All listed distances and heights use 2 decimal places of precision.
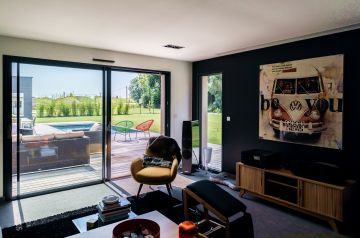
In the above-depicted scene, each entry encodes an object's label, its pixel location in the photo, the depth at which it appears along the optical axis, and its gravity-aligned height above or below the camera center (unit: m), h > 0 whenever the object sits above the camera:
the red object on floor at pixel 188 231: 1.80 -0.82
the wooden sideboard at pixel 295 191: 3.02 -1.01
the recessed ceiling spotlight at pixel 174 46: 4.33 +1.24
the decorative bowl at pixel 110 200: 2.55 -0.86
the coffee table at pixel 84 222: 2.45 -1.10
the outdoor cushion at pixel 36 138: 4.09 -0.36
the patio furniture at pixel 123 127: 4.99 -0.21
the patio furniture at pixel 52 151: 4.10 -0.60
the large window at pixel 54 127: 4.01 -0.19
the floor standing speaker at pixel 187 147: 5.30 -0.64
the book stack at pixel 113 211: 2.48 -0.95
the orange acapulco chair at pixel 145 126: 5.38 -0.21
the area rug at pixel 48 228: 2.82 -1.32
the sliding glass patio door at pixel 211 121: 5.45 -0.10
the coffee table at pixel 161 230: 2.11 -1.00
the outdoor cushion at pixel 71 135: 4.40 -0.33
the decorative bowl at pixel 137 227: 1.96 -0.89
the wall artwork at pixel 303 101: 3.49 +0.24
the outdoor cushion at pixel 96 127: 4.72 -0.20
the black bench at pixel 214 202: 2.41 -0.88
